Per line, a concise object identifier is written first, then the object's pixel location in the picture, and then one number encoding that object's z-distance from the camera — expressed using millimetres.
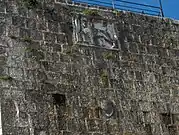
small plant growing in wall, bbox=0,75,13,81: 10898
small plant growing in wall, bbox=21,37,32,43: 11625
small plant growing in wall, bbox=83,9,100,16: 12797
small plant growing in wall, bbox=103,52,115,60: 12516
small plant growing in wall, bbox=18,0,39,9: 12109
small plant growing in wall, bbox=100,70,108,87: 12125
